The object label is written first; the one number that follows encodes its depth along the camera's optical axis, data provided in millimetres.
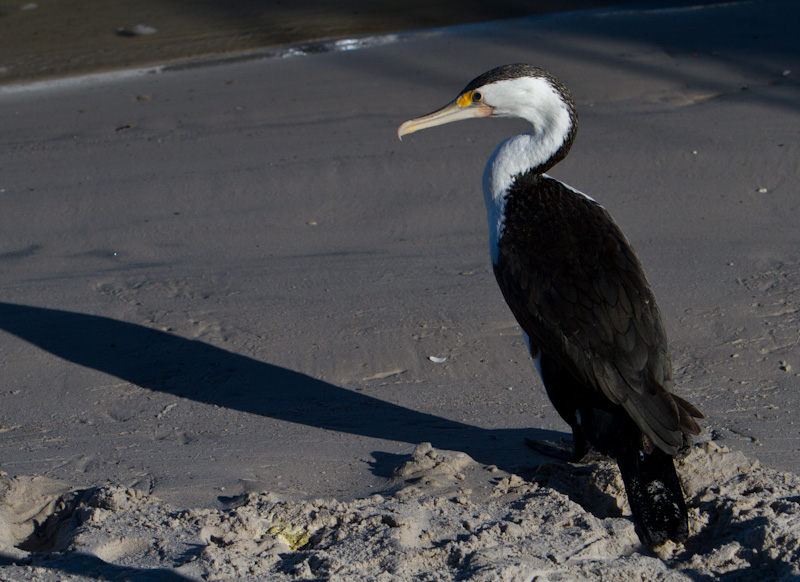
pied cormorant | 5969
